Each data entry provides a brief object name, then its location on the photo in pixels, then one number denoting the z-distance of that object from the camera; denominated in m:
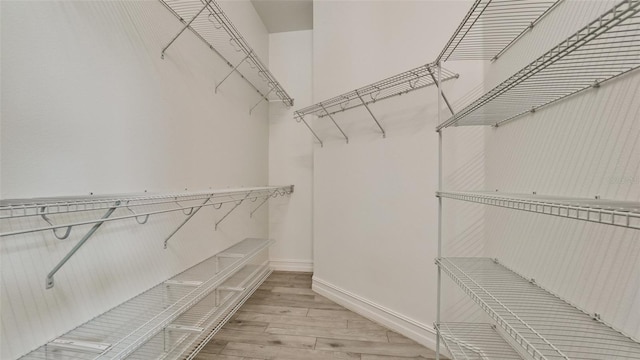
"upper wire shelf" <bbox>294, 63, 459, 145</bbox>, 1.53
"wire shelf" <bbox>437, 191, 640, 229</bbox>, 0.47
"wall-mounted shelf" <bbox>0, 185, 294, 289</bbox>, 0.71
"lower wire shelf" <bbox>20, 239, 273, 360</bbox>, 0.82
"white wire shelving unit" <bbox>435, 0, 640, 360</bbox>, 0.73
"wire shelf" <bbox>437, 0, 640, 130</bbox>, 0.74
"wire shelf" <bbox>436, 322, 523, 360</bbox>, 1.16
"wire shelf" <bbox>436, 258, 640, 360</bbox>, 0.73
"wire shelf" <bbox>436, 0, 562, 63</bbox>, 1.14
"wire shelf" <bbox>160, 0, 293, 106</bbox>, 1.41
